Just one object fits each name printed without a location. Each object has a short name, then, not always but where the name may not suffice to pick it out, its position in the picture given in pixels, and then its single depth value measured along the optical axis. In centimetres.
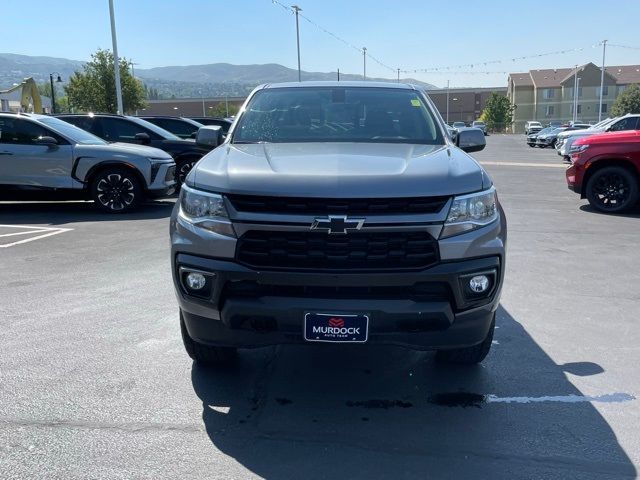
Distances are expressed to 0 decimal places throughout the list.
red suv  1007
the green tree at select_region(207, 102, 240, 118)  9951
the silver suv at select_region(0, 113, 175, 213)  995
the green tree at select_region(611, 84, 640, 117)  7719
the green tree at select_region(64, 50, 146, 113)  4525
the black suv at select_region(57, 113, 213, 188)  1270
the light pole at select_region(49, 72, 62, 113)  4554
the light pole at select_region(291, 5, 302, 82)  4359
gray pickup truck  300
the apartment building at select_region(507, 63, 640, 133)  9719
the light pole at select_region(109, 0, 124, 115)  2648
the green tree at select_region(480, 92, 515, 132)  9062
